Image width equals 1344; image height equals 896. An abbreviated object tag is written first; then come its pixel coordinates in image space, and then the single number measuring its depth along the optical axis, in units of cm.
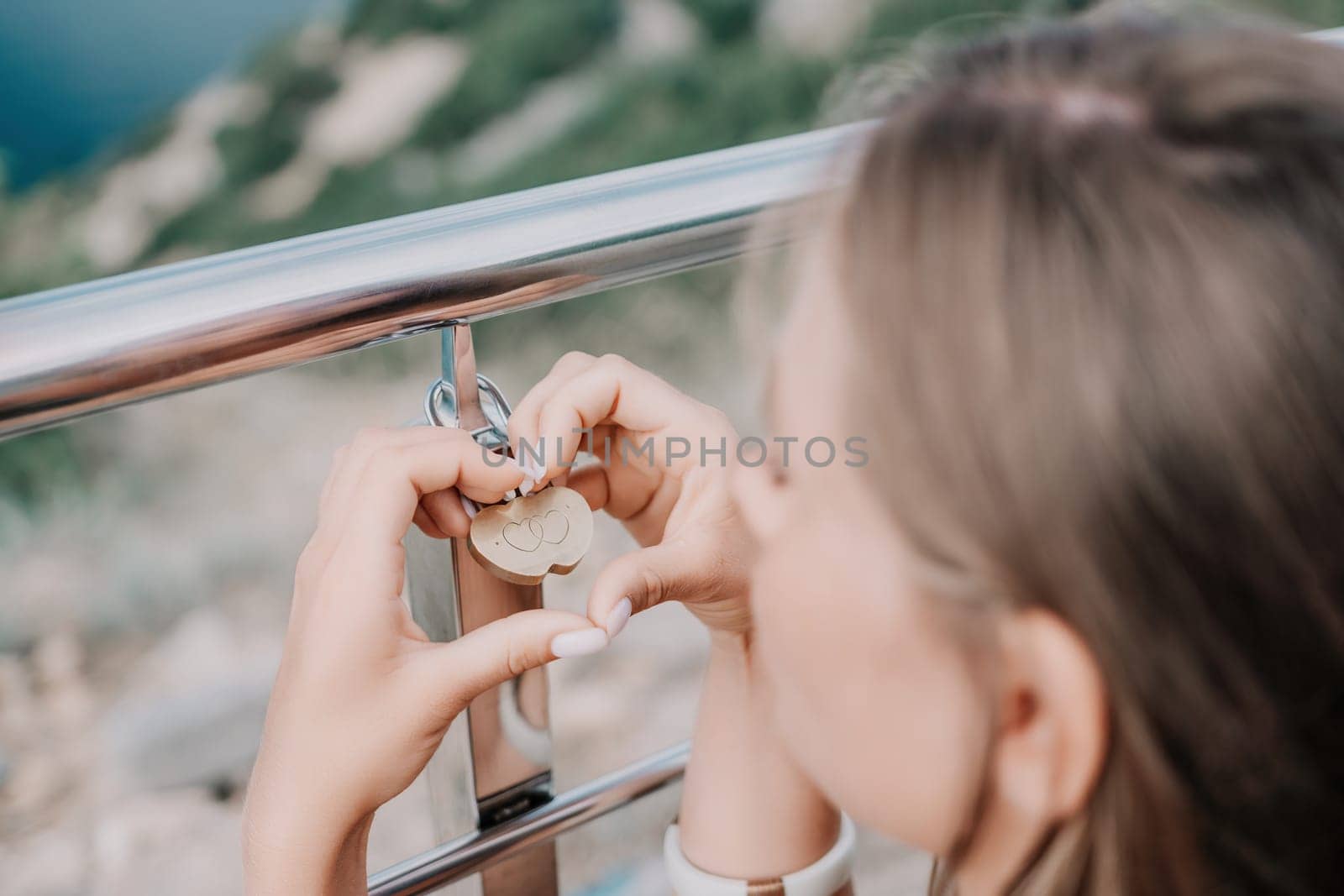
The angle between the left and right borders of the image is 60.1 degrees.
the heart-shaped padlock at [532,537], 78
